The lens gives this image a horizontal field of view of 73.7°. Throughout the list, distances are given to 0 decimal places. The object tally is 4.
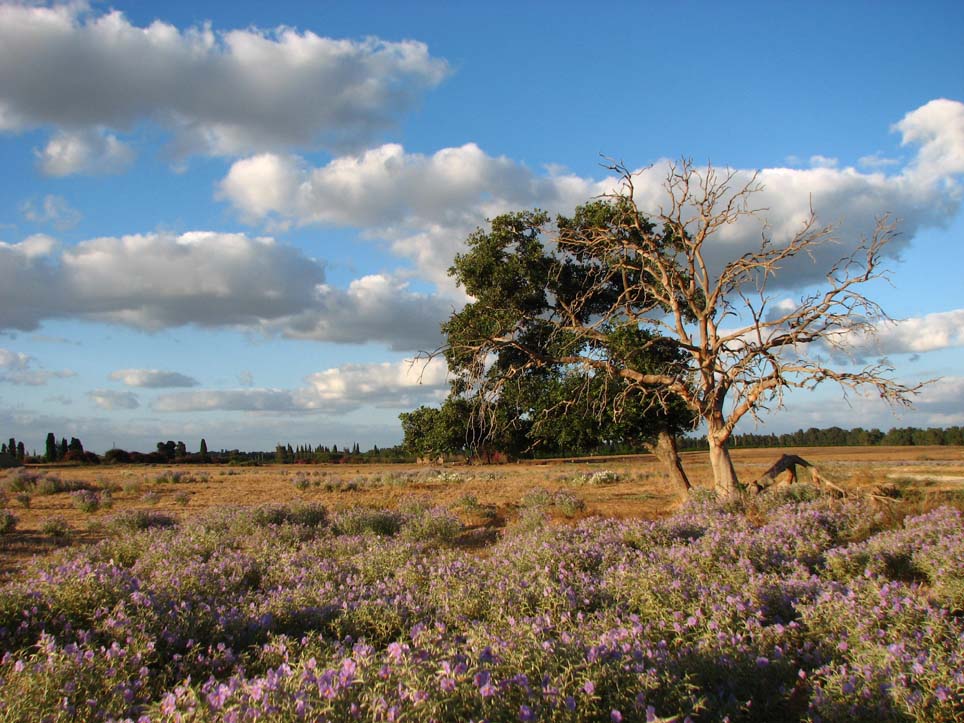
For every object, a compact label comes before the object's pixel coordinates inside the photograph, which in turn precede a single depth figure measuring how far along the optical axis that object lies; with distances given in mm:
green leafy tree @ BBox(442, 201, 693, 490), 16094
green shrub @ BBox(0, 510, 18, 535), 13483
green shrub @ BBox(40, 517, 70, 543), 13250
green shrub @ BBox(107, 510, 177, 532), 12753
